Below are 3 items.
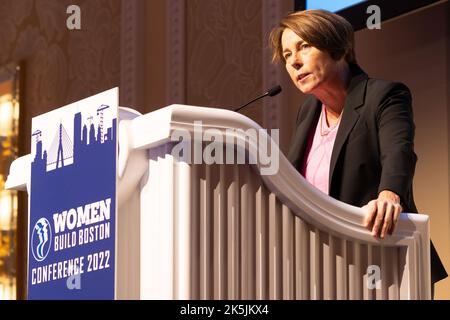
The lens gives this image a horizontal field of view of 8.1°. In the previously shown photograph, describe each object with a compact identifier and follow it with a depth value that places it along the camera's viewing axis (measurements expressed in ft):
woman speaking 24.16
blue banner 22.09
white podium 21.92
